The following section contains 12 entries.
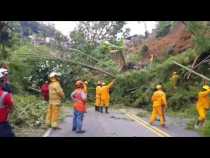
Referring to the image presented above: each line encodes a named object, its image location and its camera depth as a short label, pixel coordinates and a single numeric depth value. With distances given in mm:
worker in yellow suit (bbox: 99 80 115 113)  10508
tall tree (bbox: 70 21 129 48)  14791
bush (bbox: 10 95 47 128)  7025
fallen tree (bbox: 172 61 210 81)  9675
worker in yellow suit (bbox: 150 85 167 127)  8001
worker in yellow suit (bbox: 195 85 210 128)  7708
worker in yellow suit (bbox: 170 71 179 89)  10403
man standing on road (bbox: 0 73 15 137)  4271
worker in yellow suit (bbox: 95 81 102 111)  10677
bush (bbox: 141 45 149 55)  16015
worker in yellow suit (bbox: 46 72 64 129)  6706
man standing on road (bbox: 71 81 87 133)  6673
